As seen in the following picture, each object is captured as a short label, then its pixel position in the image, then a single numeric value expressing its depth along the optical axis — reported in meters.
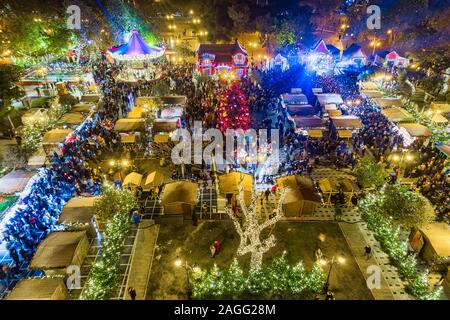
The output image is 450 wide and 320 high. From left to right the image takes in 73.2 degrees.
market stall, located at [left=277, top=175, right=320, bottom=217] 14.73
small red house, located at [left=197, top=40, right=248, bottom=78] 33.34
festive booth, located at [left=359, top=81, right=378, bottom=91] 27.69
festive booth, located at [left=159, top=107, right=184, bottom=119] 22.95
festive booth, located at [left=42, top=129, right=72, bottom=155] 19.80
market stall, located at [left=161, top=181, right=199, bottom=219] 14.55
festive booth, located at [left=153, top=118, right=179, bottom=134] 21.61
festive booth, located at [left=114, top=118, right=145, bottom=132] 21.25
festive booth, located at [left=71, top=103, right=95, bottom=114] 23.80
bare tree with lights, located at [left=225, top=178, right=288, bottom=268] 12.02
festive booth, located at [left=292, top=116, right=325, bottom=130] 21.19
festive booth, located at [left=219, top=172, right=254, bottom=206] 15.41
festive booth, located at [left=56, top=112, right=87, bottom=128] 21.97
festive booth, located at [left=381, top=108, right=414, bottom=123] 21.81
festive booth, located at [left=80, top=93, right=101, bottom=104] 25.60
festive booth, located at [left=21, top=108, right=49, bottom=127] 22.59
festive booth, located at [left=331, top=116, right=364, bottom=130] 21.41
